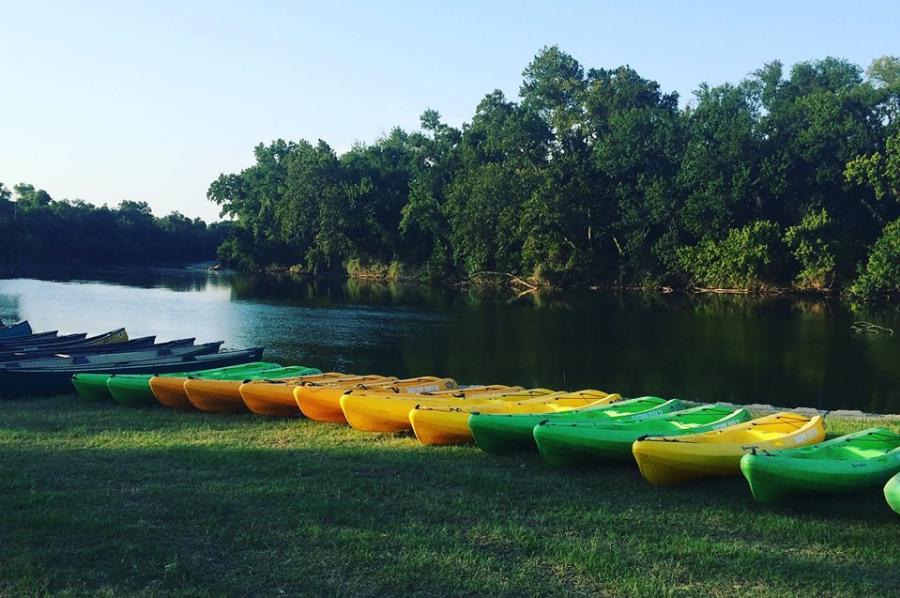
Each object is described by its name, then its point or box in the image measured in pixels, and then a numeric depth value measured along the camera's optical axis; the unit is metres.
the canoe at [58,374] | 12.91
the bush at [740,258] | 42.72
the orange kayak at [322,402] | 9.95
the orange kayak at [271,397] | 10.55
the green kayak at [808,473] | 6.33
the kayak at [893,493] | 5.86
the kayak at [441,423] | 8.59
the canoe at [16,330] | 20.00
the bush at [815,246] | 41.34
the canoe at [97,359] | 13.86
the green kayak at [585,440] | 7.49
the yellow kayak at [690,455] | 6.95
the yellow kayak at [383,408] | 9.20
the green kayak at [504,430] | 8.19
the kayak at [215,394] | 11.13
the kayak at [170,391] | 11.59
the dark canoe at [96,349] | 14.88
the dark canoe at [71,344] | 16.27
